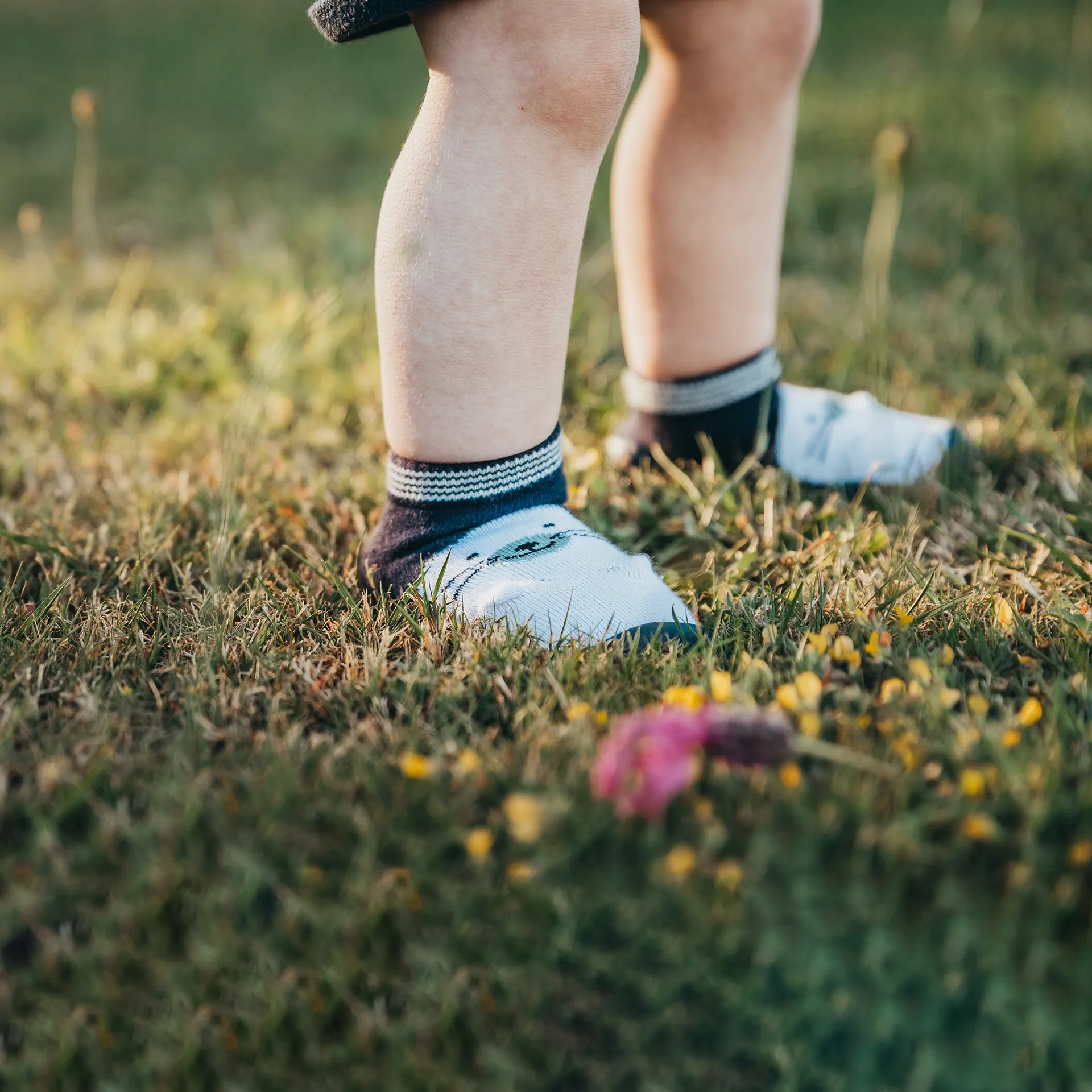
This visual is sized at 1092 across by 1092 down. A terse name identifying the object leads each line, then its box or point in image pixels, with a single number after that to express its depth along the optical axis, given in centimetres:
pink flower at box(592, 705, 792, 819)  83
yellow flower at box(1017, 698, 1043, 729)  86
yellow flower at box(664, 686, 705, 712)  85
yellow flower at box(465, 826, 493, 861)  82
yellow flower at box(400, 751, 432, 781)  84
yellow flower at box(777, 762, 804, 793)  83
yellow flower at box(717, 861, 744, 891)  81
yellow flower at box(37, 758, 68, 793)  84
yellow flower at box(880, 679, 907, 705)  86
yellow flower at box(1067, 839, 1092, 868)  81
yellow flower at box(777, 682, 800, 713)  85
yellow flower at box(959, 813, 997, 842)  82
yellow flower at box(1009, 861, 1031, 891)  81
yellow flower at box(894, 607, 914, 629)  91
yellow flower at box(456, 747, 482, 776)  84
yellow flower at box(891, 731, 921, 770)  84
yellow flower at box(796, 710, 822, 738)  84
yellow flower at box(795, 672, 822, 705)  85
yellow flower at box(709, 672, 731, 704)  86
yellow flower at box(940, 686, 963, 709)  85
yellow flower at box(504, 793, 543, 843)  81
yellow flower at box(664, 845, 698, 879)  81
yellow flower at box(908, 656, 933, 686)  87
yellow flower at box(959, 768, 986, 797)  83
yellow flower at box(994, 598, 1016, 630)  91
